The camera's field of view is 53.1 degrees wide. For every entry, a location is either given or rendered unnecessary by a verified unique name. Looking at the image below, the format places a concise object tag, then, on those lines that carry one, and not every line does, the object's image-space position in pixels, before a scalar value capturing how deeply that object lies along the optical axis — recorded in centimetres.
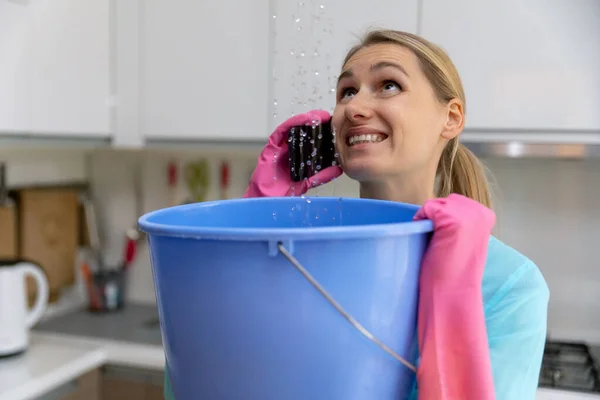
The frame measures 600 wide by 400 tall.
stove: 145
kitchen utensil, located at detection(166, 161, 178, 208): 210
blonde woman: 52
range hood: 147
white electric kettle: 159
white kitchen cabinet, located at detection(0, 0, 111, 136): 153
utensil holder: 211
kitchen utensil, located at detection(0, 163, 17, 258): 186
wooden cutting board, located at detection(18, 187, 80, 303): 198
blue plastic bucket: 47
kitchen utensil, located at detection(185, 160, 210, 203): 208
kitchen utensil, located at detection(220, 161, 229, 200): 204
